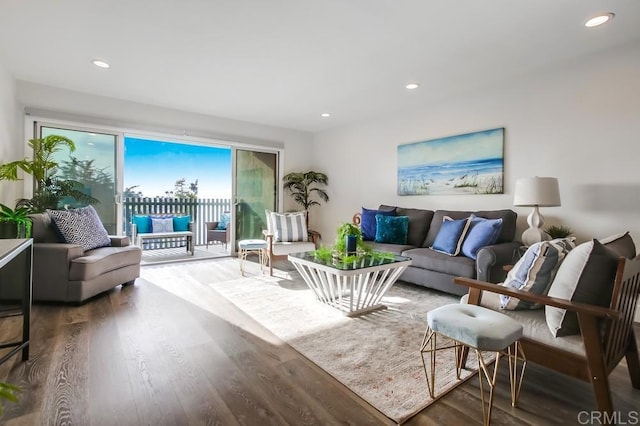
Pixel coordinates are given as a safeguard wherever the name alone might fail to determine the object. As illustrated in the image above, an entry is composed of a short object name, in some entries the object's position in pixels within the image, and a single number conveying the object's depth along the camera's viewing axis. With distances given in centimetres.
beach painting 375
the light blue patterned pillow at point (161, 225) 629
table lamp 293
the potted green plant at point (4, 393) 53
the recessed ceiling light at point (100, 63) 320
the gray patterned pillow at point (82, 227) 320
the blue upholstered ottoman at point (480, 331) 144
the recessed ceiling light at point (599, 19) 237
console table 164
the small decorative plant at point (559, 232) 308
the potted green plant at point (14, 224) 277
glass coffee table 275
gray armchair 295
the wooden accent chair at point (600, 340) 138
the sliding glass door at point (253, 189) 568
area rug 176
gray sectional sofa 300
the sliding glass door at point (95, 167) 410
